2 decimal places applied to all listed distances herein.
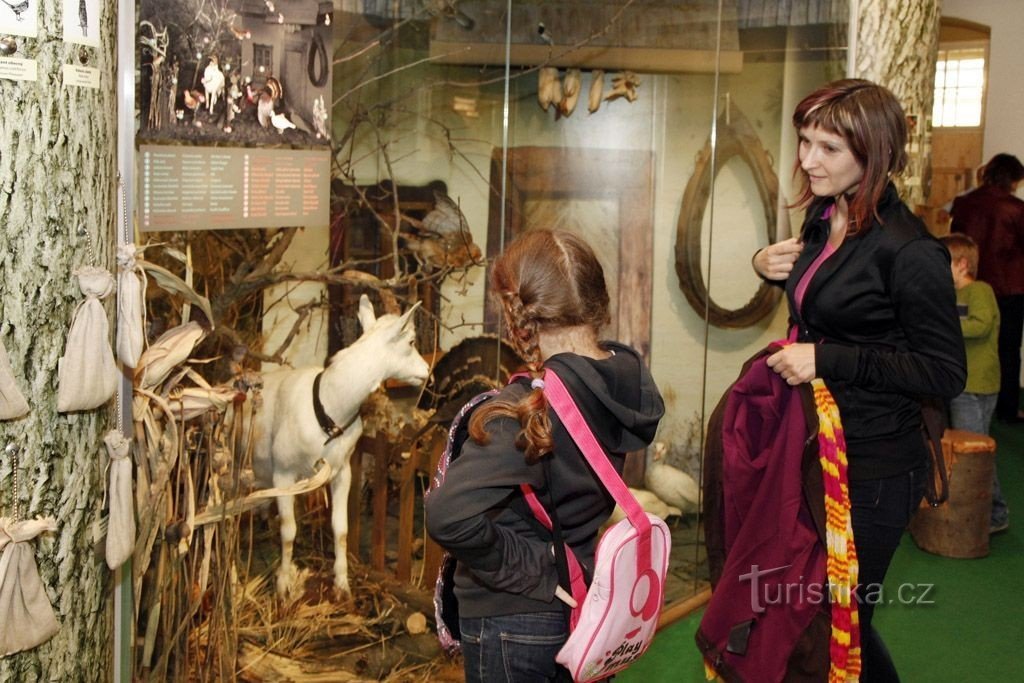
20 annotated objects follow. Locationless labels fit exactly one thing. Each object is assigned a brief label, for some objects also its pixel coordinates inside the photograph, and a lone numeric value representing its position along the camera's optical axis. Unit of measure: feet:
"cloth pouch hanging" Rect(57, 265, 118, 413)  6.86
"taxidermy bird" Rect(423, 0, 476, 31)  9.39
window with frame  30.42
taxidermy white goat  9.06
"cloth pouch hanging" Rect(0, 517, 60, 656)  6.72
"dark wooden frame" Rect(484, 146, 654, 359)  10.24
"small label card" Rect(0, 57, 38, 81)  6.43
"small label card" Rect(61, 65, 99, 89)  6.78
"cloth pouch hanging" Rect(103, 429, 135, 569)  7.39
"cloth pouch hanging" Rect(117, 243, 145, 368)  7.50
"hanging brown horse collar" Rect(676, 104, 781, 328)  12.62
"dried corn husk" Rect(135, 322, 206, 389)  7.99
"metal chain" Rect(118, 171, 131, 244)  7.50
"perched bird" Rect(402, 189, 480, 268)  9.59
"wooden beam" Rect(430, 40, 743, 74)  9.64
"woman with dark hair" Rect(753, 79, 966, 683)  7.09
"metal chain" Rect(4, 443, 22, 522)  6.74
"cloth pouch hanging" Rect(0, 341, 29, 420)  6.52
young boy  16.03
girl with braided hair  5.42
